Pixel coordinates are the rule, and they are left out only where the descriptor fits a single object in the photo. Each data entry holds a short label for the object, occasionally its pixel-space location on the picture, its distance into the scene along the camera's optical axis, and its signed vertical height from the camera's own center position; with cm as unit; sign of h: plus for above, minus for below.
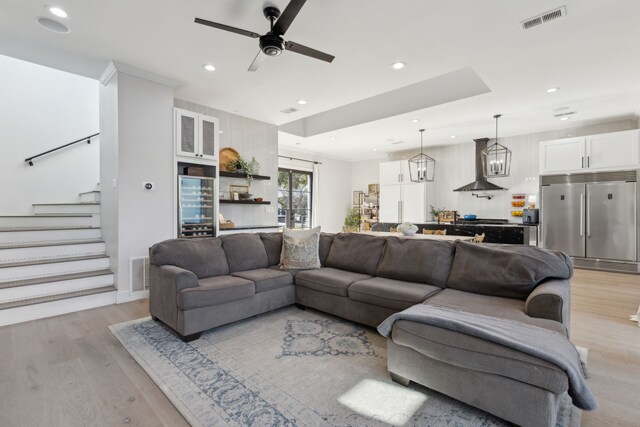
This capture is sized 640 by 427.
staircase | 324 -65
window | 837 +42
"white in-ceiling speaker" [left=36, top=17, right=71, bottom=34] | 282 +177
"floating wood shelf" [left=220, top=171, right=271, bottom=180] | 507 +65
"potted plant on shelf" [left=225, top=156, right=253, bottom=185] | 525 +81
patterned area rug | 170 -113
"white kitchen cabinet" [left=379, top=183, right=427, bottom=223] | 779 +26
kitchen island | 584 -37
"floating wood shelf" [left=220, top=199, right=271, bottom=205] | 504 +18
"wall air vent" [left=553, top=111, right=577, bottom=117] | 530 +176
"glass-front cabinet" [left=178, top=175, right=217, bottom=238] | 433 +8
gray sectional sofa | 157 -70
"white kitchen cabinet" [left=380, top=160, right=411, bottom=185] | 809 +110
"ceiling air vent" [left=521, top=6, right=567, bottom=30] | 259 +173
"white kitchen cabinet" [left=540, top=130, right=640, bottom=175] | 533 +113
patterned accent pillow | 364 -47
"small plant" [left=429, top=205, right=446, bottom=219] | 785 +4
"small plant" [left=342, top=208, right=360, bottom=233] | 952 -21
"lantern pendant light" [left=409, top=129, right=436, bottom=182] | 750 +115
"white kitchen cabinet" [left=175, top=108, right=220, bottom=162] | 422 +111
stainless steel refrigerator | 539 -8
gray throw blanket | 142 -66
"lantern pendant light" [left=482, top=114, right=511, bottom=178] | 575 +103
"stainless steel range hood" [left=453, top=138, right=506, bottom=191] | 672 +72
